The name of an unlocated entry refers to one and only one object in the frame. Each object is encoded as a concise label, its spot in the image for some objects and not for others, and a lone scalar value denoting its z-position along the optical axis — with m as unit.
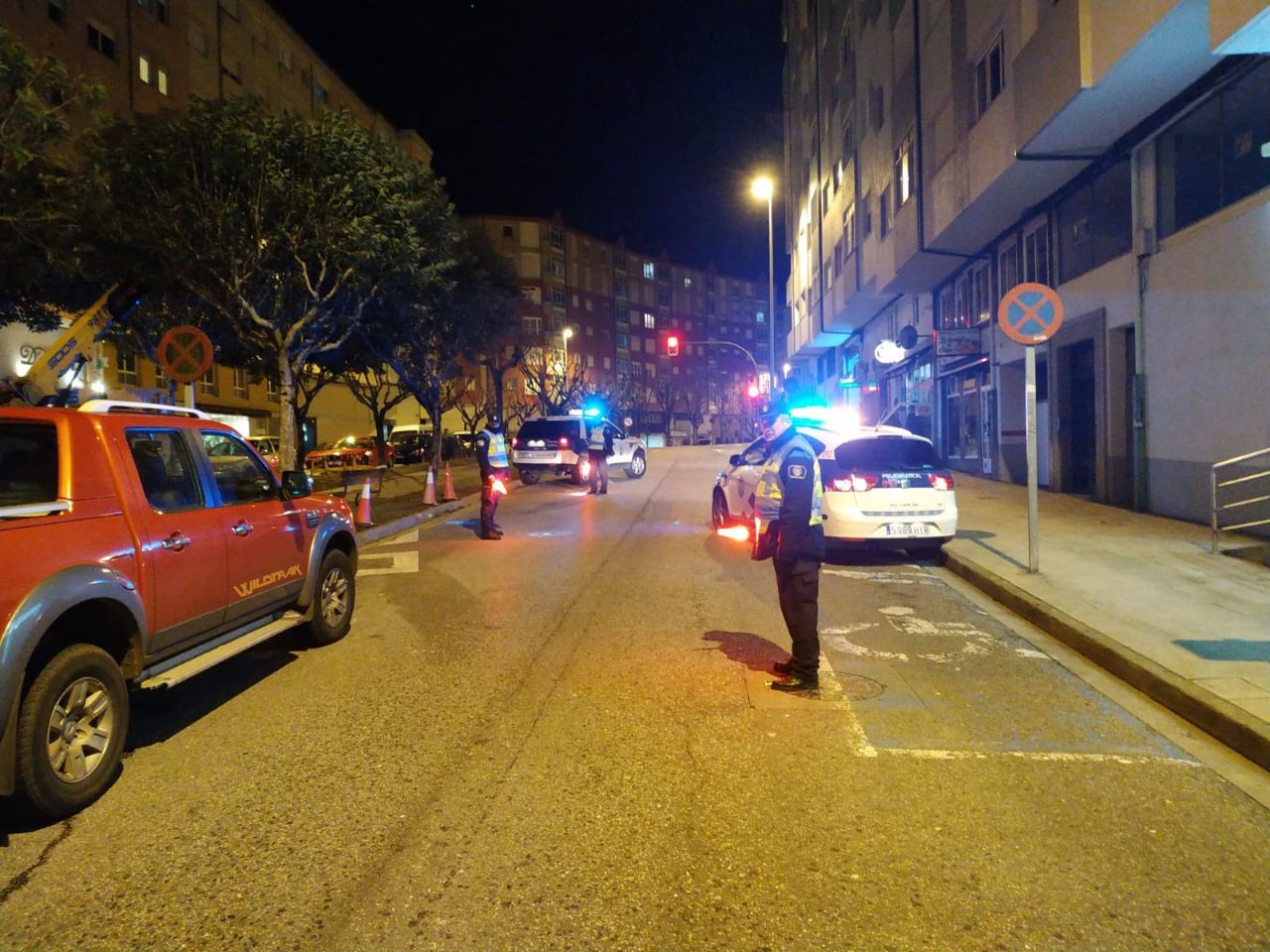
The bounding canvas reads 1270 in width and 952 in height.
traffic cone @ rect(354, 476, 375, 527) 13.98
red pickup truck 3.60
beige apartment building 10.47
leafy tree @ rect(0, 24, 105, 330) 11.66
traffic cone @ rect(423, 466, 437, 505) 17.62
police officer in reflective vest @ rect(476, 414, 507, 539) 12.48
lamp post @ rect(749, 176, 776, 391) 33.06
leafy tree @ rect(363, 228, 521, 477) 23.75
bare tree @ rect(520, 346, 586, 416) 56.56
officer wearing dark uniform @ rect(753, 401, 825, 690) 5.43
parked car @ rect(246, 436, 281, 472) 30.85
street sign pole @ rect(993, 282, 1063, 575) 8.47
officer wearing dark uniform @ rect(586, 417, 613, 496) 20.70
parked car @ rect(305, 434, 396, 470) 36.72
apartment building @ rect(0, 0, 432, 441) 27.95
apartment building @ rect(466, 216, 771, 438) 73.56
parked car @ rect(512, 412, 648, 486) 21.28
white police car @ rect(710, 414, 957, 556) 9.90
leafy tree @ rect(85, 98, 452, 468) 14.20
